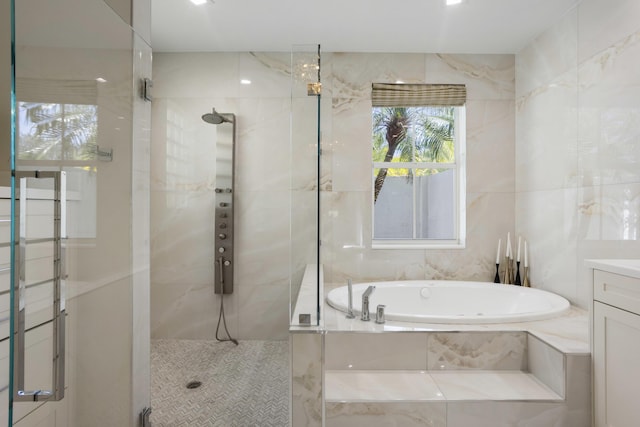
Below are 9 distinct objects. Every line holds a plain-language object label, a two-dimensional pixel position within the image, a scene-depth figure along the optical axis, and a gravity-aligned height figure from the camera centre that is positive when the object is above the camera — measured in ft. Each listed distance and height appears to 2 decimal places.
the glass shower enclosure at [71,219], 2.15 -0.04
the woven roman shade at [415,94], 10.19 +3.50
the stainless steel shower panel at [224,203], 9.64 +0.32
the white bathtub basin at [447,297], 9.11 -2.15
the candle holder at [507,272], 10.05 -1.59
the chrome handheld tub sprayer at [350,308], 7.09 -1.89
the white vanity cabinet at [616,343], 4.64 -1.76
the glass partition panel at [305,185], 5.16 +0.46
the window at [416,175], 10.79 +1.25
